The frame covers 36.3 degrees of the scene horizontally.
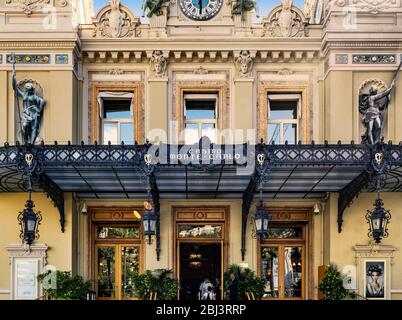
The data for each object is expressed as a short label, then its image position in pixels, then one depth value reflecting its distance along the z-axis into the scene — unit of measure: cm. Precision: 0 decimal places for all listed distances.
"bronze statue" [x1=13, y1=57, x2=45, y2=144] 1730
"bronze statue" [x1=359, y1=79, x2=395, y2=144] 1722
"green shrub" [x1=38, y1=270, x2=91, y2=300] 1641
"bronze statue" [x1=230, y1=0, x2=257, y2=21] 1842
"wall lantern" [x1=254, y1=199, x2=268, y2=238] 1534
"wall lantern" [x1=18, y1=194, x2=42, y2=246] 1517
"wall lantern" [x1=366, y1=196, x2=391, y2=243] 1502
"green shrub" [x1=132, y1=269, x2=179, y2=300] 1678
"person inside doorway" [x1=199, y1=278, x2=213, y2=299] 1753
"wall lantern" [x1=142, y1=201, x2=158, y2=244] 1577
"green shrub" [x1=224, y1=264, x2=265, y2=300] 1712
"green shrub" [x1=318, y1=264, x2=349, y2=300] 1639
